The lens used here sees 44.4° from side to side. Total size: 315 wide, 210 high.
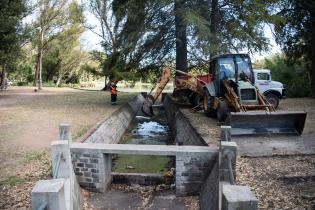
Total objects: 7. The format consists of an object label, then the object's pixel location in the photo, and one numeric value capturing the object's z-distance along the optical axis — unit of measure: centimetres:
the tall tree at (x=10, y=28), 2529
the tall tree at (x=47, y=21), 3872
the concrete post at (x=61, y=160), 853
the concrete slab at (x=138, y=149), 945
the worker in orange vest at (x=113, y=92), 2392
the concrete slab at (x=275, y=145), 1048
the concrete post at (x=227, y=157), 799
